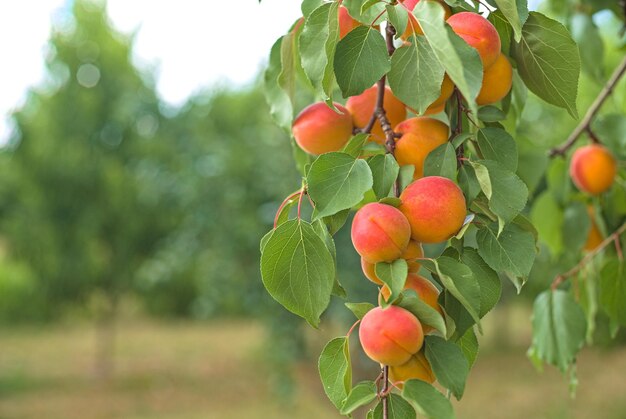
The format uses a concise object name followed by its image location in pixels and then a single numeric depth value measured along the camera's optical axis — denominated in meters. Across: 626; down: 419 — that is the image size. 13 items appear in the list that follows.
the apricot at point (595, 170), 1.47
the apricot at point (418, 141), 0.99
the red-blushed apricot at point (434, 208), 0.94
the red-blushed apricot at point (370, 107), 1.08
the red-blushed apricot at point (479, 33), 0.96
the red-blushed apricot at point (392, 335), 0.93
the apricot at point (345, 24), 1.04
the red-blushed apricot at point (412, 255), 0.97
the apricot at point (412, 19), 0.97
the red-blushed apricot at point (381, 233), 0.93
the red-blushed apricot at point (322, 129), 1.07
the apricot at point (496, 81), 1.00
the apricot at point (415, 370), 0.95
